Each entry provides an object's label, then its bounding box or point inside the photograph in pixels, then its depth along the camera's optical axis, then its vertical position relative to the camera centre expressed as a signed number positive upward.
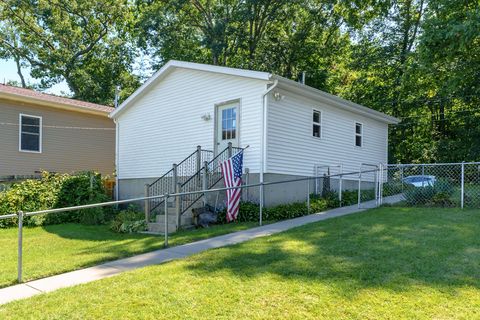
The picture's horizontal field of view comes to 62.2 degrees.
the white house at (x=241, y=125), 11.38 +1.23
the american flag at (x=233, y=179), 10.17 -0.48
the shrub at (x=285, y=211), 10.31 -1.32
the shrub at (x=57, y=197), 11.73 -1.27
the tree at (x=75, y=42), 27.83 +8.58
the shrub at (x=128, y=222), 10.17 -1.71
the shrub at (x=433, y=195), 10.70 -0.83
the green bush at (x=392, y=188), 13.45 -0.84
